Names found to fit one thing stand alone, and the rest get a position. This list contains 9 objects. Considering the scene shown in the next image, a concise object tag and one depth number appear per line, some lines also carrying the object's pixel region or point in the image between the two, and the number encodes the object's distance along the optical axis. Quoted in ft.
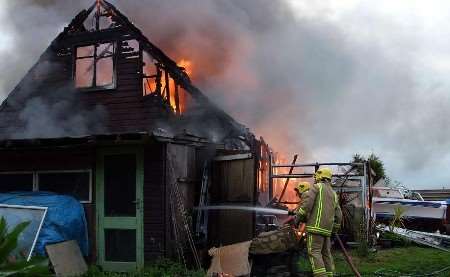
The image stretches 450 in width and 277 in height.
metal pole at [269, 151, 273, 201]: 42.16
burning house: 30.25
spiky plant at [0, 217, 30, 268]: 12.42
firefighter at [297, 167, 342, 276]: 24.73
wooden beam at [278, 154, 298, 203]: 43.16
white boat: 49.06
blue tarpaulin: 28.12
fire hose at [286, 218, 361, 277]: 25.81
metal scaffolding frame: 40.70
